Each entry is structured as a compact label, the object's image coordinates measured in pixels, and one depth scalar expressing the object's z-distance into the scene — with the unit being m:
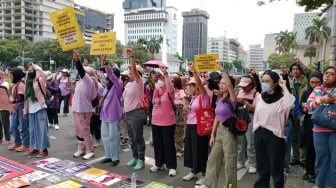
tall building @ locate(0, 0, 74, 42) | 84.94
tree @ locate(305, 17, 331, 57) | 57.16
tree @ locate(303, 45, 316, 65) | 66.04
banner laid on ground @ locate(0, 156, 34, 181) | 4.73
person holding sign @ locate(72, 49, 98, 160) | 5.61
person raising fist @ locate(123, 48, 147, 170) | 5.06
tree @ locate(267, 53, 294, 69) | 61.23
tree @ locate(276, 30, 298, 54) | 68.31
